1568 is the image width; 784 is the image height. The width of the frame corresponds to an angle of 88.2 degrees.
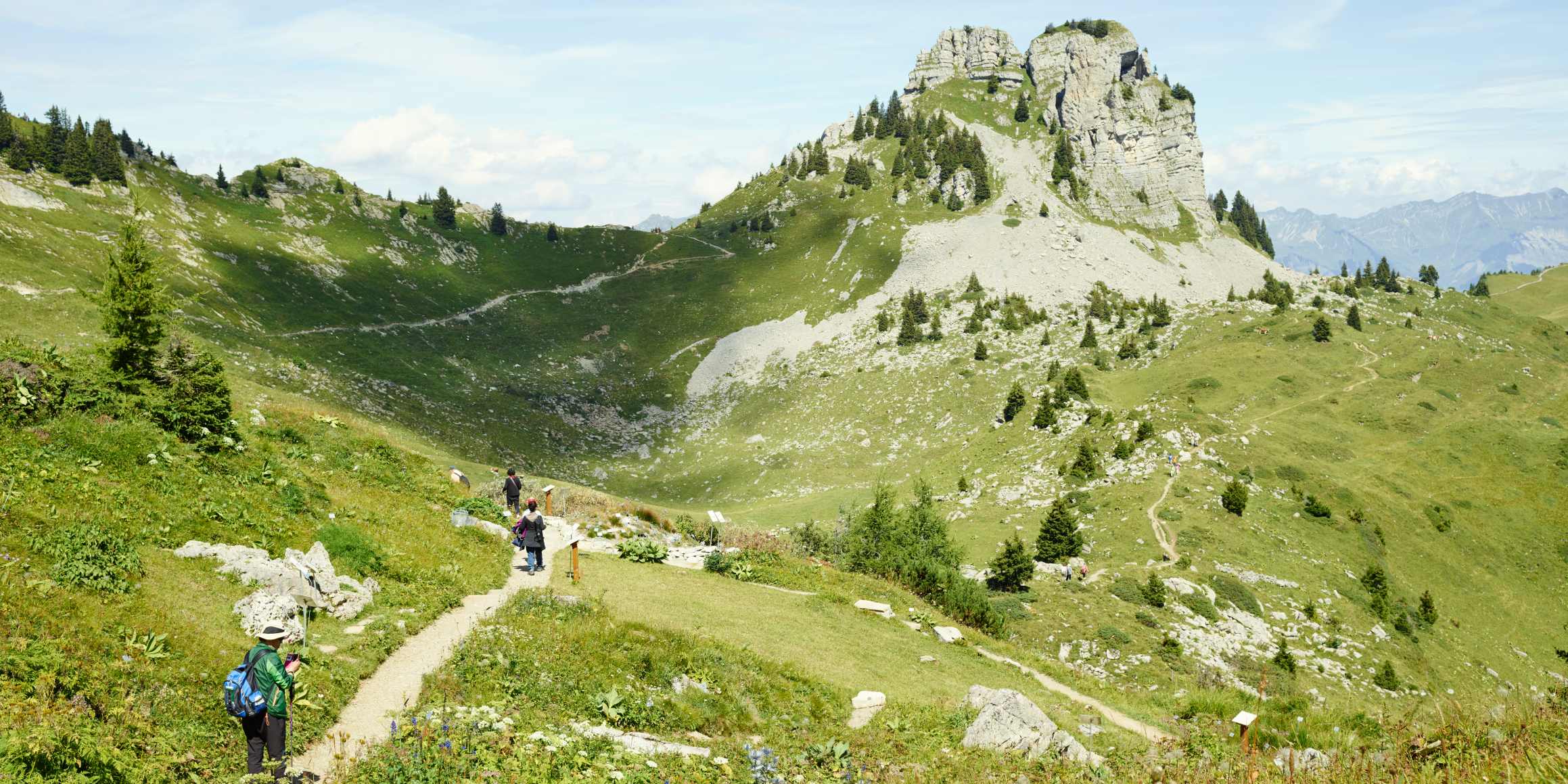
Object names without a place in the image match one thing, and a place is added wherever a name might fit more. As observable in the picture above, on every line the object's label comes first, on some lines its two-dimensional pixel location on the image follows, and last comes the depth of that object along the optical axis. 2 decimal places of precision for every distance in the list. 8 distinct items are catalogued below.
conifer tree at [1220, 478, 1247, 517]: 59.56
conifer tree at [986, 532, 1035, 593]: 49.72
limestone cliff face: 177.62
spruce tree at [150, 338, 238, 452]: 24.62
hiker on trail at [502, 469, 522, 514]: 35.41
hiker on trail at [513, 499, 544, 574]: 26.61
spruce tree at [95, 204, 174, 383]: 25.95
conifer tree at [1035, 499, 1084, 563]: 56.38
